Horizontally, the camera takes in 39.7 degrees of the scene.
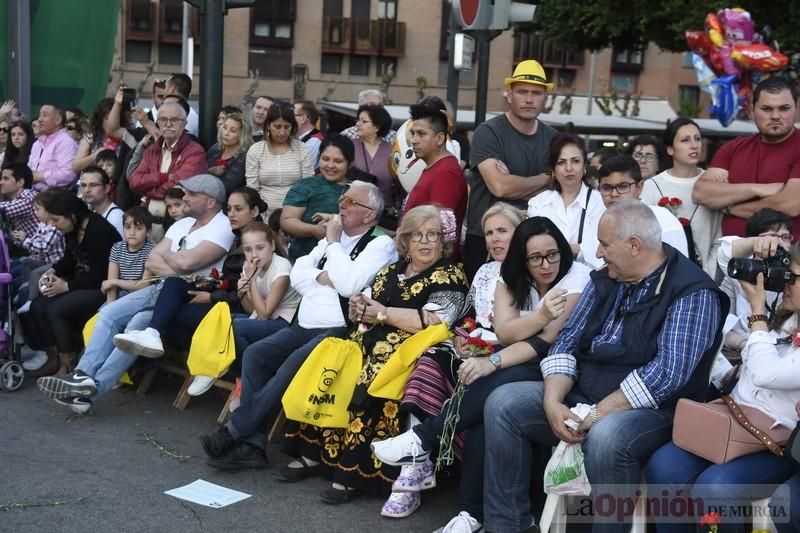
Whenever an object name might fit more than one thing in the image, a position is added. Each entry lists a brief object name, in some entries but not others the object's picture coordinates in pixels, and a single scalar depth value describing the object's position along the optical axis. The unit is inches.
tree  721.0
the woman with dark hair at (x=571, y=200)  237.3
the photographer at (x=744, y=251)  201.5
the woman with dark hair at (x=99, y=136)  401.7
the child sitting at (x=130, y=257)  310.5
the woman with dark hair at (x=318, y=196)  300.5
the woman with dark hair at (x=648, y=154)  287.7
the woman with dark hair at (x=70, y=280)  314.5
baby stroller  306.3
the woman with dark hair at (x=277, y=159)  325.4
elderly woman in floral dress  226.8
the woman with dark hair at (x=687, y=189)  246.7
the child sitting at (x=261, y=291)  269.7
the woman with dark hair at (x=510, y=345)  207.0
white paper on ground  224.2
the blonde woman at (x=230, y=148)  339.9
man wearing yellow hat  259.4
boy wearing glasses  231.6
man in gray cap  276.7
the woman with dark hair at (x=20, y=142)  411.8
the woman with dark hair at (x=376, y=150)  319.6
